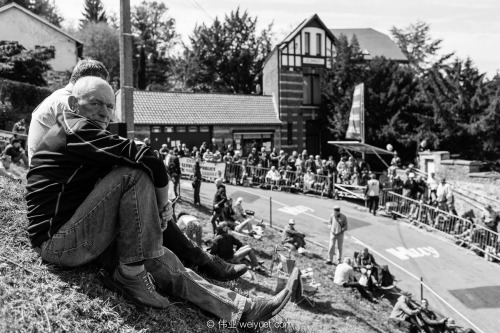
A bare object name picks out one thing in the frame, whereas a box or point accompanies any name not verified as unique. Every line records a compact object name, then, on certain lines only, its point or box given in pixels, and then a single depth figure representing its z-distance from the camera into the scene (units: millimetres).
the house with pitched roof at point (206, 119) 26953
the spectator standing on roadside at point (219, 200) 12312
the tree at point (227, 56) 43094
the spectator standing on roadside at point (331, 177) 21062
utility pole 8266
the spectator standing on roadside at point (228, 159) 22130
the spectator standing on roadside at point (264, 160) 22859
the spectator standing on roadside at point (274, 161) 22688
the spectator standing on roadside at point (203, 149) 24419
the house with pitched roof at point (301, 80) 32156
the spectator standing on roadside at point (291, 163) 21847
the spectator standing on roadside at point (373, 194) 18297
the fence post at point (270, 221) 15103
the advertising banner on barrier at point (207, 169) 21688
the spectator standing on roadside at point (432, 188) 18641
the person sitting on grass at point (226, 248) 9383
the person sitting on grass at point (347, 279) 10672
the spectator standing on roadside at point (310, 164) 21781
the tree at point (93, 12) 61312
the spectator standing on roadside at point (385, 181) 19312
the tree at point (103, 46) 44781
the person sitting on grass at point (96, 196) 2855
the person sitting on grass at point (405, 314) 9391
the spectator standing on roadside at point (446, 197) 17128
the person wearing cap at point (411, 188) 18500
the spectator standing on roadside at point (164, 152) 17031
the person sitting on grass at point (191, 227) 9508
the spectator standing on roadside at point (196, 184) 15320
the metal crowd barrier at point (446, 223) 14500
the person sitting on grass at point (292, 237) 12648
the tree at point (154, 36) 48125
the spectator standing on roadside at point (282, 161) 22484
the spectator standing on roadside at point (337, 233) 12492
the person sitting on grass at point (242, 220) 13045
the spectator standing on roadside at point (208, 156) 22641
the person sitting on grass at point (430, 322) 9453
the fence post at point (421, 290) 10734
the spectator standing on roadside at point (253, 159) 22219
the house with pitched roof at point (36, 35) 31344
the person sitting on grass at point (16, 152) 12957
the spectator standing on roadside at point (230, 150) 25203
